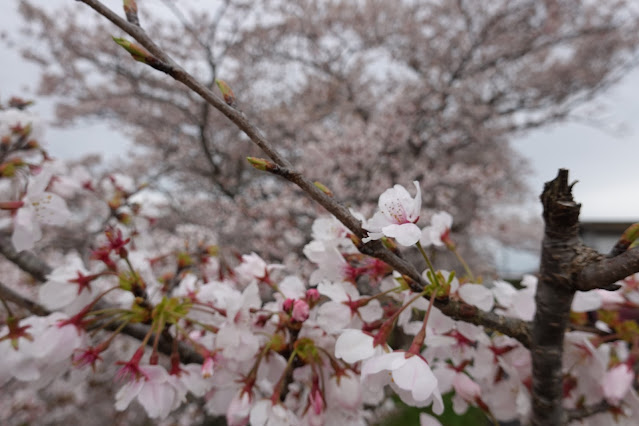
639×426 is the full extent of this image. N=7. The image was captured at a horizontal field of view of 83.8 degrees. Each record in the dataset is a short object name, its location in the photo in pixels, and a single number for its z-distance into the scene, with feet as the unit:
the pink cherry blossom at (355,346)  0.46
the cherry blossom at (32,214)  0.68
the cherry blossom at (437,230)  0.69
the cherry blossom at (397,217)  0.41
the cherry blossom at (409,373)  0.43
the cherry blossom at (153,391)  0.54
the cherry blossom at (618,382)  0.65
